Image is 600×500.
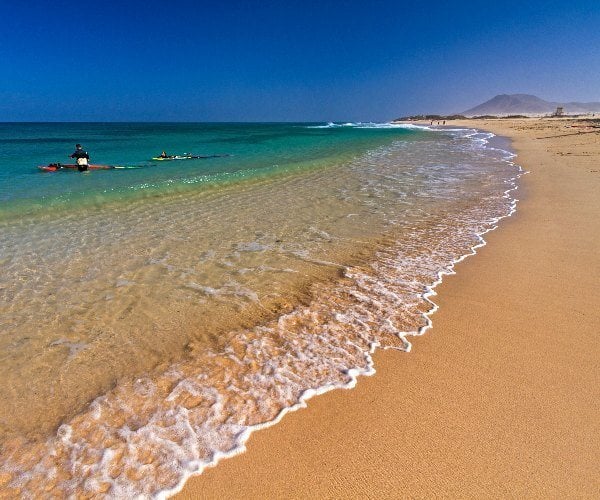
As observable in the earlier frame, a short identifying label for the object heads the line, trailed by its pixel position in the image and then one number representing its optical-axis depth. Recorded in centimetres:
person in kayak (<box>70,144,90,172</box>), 1959
